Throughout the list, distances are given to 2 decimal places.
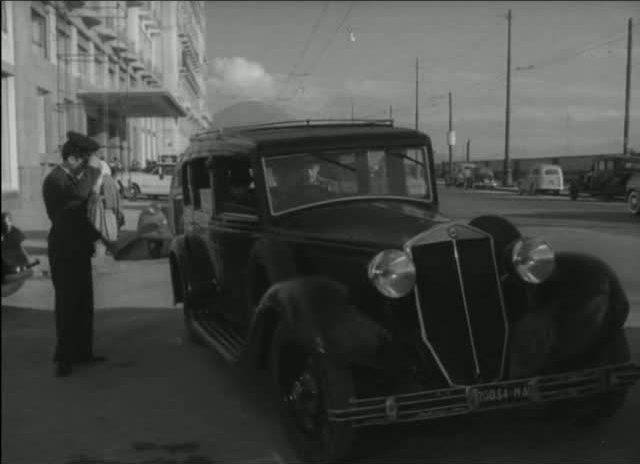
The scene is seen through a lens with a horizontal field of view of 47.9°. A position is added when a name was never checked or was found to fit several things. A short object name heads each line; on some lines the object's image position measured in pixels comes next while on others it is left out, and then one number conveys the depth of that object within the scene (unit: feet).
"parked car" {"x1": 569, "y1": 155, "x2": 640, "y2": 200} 85.81
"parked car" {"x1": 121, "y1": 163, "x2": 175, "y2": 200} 98.89
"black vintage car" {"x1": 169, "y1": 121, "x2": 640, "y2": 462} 11.73
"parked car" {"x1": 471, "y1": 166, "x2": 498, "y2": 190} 139.23
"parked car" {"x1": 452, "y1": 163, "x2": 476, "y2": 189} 96.01
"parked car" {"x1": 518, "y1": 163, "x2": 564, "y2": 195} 116.78
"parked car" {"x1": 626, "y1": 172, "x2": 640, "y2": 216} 62.06
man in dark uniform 17.21
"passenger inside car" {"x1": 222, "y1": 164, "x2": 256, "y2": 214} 16.61
